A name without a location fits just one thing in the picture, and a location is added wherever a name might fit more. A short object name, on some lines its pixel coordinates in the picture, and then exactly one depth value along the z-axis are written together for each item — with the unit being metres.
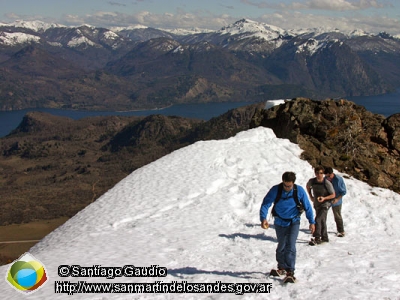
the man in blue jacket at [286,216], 11.36
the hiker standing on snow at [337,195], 15.60
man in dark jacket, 14.69
